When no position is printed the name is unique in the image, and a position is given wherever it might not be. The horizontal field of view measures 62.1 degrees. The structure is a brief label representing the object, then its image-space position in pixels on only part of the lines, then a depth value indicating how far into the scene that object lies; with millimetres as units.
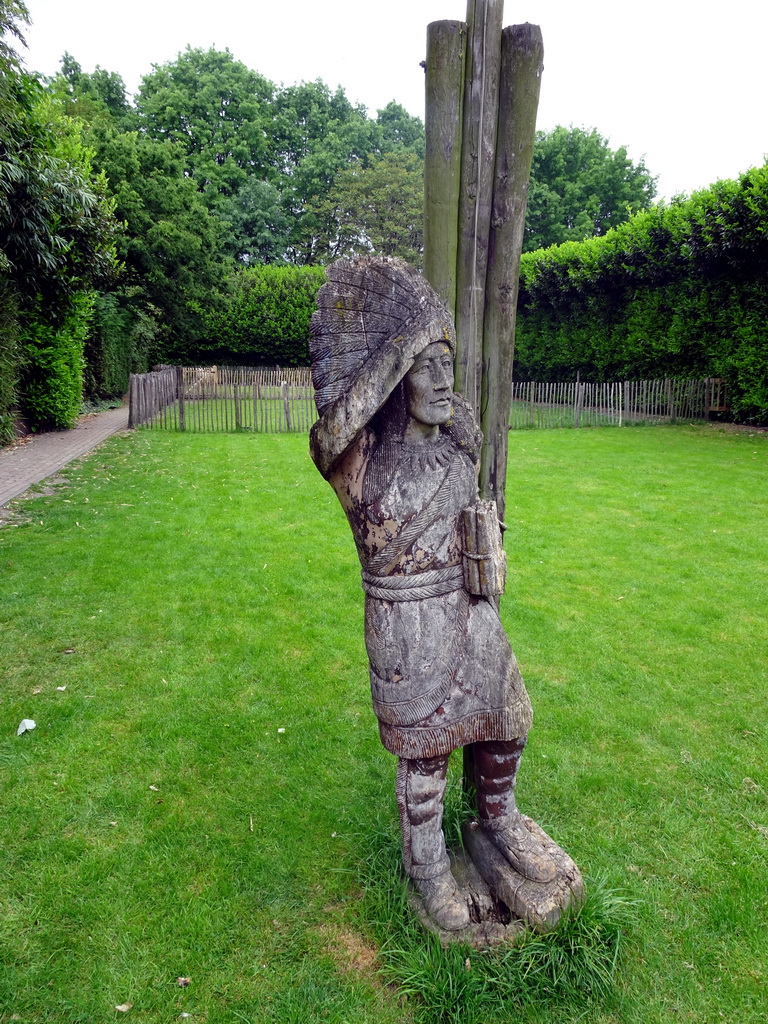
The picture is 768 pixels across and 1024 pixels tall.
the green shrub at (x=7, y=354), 12289
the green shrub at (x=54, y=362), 14445
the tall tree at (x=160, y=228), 21203
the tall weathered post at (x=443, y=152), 2480
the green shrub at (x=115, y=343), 20750
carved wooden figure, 2180
